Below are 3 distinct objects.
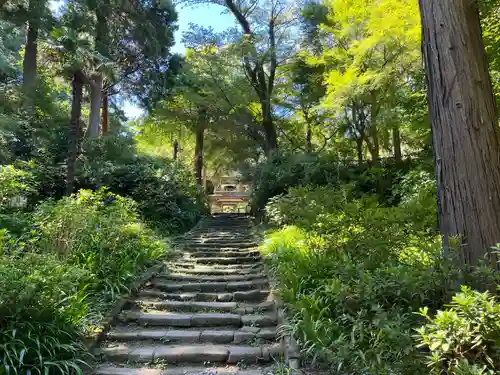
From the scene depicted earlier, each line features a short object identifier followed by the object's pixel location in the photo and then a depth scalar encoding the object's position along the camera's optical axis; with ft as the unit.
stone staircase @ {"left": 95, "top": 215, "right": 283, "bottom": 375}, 10.90
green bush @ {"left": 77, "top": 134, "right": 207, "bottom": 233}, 29.58
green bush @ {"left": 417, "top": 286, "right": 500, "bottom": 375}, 6.76
